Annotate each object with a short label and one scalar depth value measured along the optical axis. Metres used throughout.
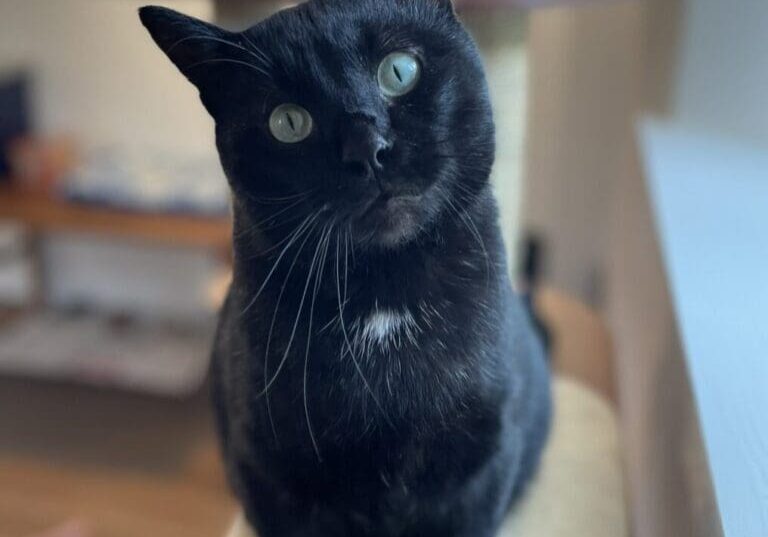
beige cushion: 0.71
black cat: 0.47
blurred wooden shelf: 1.40
